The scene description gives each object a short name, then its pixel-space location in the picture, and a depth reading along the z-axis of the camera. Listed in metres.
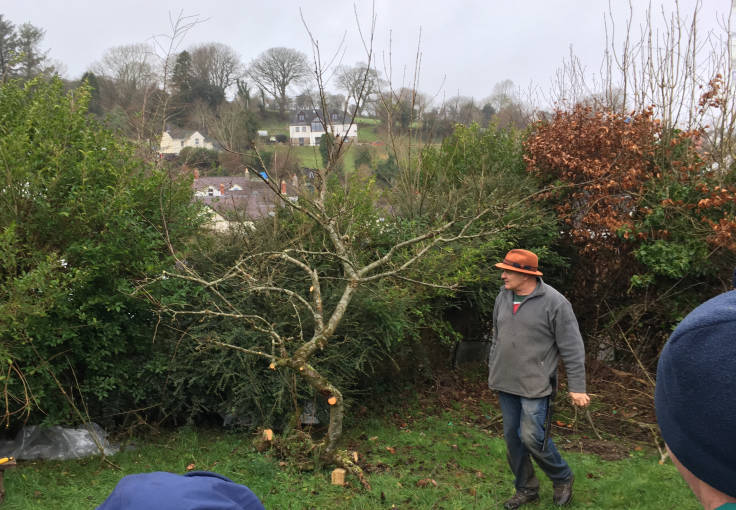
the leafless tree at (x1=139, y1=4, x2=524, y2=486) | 4.87
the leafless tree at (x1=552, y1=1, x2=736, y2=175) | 7.96
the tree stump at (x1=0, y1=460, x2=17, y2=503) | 4.52
